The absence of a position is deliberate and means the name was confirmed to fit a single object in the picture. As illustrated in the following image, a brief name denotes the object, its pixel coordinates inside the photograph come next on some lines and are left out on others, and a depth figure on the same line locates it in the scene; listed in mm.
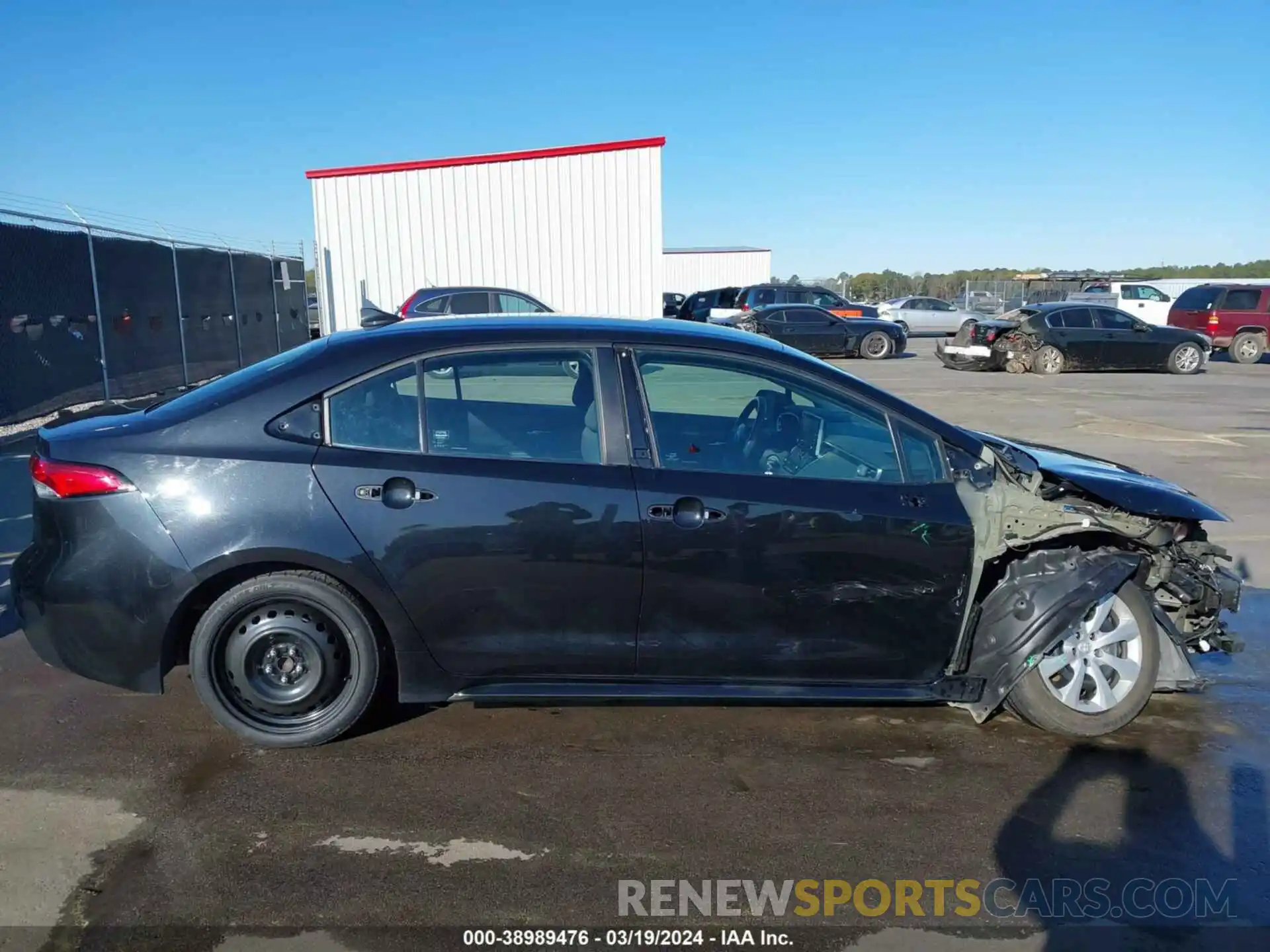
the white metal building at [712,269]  51156
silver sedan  36406
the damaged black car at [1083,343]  19906
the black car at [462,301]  16109
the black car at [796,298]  25922
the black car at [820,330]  23656
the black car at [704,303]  27344
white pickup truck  30141
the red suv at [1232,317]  22562
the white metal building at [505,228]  19703
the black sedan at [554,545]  3479
